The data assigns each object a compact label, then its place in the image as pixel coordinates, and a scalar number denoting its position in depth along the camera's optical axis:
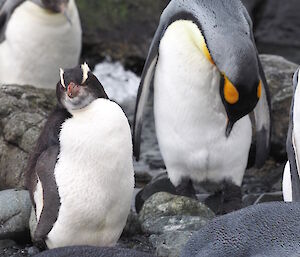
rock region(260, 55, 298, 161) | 14.79
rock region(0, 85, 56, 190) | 11.78
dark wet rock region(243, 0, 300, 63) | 23.53
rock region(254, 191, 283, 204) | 12.77
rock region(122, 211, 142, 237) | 11.04
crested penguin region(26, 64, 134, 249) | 9.66
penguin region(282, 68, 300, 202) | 10.18
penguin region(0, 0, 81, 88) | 16.54
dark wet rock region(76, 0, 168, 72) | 21.39
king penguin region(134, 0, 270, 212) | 11.76
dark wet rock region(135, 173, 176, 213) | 12.77
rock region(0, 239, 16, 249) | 10.53
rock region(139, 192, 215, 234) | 10.65
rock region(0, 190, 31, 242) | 10.52
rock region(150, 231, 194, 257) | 9.91
